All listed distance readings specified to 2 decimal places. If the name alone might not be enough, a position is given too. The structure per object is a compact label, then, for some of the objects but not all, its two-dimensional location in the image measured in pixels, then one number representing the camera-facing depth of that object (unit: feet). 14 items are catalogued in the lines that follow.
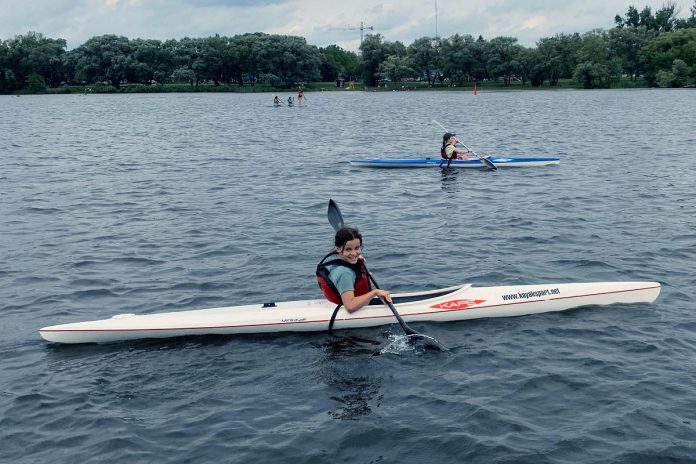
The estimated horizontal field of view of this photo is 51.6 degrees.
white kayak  31.63
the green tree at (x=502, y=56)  369.09
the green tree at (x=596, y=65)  336.29
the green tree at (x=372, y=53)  414.41
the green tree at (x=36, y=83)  389.62
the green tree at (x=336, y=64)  506.48
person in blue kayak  78.64
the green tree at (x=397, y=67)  400.88
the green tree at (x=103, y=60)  391.86
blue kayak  81.05
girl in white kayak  30.91
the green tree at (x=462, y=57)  380.78
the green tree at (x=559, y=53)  355.77
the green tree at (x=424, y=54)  400.26
